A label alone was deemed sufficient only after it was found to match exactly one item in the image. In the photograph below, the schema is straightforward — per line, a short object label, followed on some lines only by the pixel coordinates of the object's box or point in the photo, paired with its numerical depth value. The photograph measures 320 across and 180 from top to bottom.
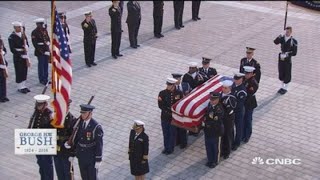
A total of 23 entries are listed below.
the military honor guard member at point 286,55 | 11.93
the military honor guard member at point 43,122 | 8.77
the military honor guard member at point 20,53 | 11.97
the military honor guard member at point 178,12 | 15.87
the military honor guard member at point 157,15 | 15.31
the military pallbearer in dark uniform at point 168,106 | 9.70
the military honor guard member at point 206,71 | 10.70
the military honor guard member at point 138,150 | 8.65
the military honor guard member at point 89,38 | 13.21
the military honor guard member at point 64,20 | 12.88
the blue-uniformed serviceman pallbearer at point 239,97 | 9.74
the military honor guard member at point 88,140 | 8.53
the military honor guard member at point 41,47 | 12.32
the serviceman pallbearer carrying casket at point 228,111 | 9.46
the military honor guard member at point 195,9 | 16.42
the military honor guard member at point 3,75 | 11.56
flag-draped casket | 9.44
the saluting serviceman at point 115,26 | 13.84
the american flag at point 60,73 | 8.29
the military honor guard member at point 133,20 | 14.37
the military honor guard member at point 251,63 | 10.78
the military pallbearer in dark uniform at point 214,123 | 9.20
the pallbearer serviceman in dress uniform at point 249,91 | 10.09
